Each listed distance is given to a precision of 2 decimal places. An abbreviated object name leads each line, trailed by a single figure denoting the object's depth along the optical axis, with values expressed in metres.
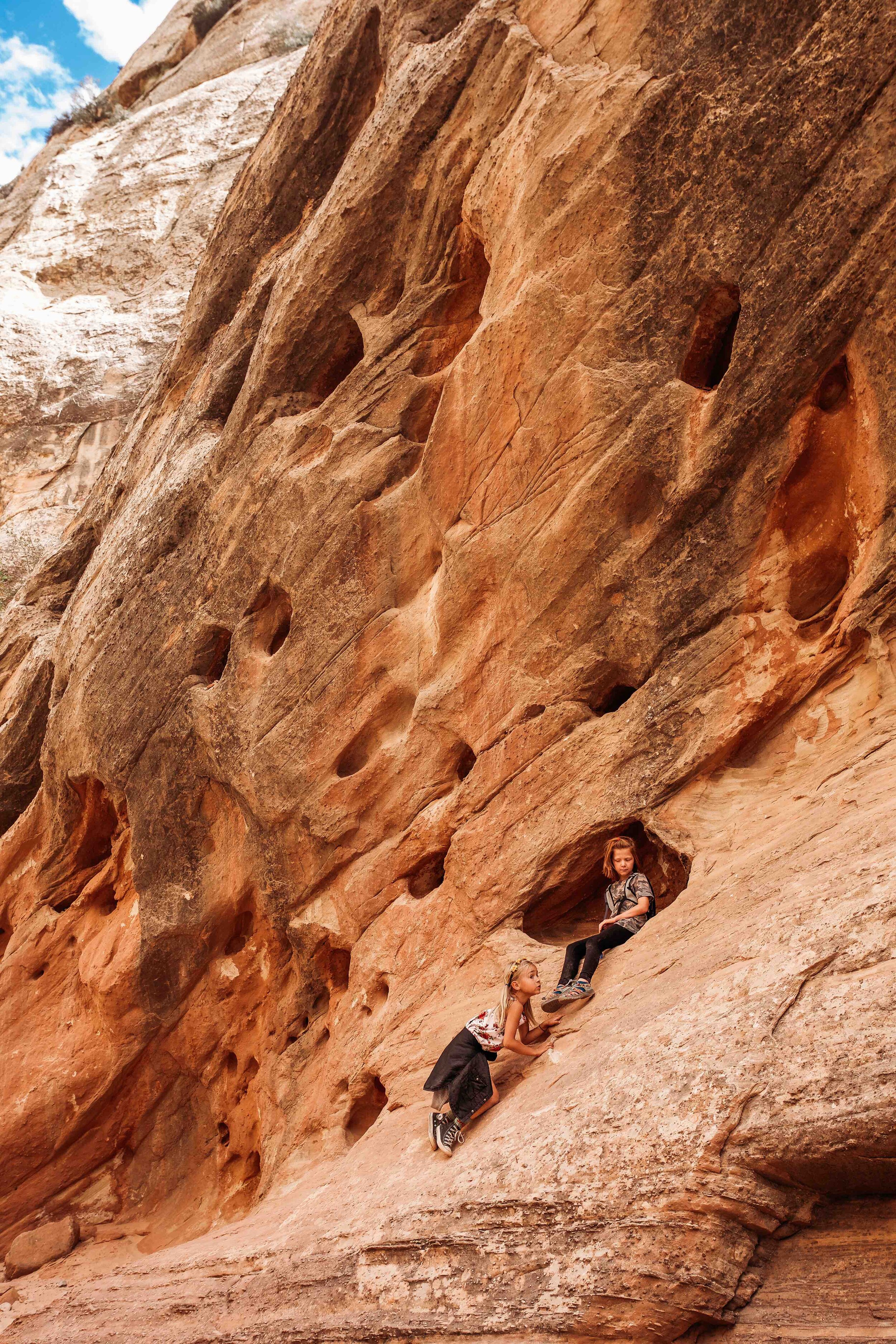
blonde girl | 5.95
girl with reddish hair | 6.17
